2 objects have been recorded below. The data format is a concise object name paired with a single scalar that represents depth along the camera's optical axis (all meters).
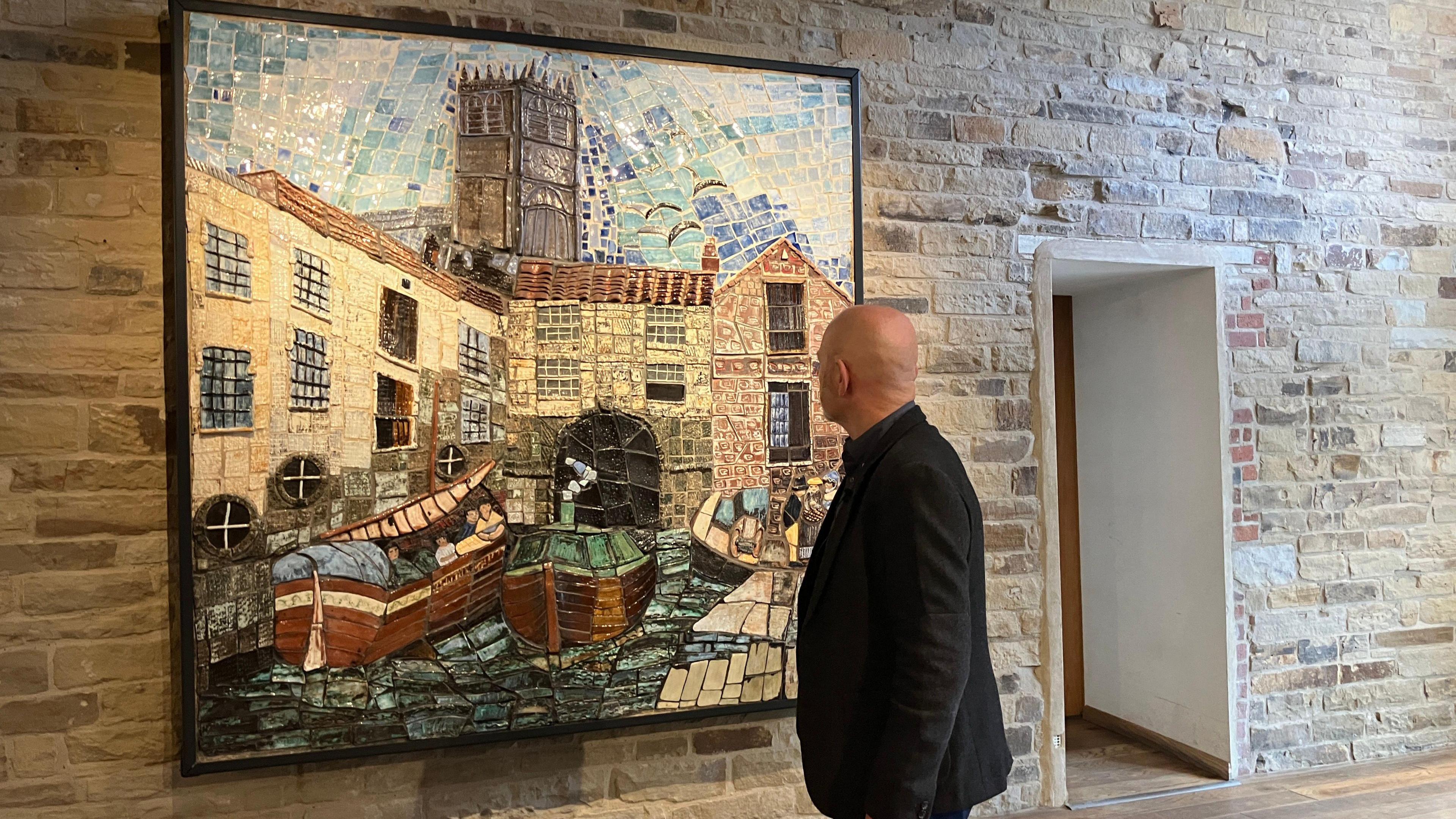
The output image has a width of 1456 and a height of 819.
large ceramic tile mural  2.40
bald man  1.68
